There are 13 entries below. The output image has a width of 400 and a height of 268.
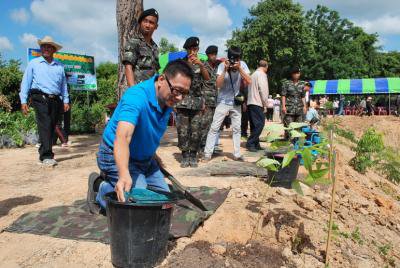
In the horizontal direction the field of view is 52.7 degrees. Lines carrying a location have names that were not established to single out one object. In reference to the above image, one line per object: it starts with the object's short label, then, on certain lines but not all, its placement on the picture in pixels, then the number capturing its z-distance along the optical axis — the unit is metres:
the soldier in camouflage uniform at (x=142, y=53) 4.71
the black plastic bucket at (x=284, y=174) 4.75
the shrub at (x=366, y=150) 7.29
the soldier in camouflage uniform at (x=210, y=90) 6.36
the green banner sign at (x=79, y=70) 11.86
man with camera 6.02
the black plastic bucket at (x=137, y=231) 2.60
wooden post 2.87
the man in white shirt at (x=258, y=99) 6.91
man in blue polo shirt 2.66
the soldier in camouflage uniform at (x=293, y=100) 7.80
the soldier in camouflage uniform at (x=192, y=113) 5.66
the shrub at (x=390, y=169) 8.57
